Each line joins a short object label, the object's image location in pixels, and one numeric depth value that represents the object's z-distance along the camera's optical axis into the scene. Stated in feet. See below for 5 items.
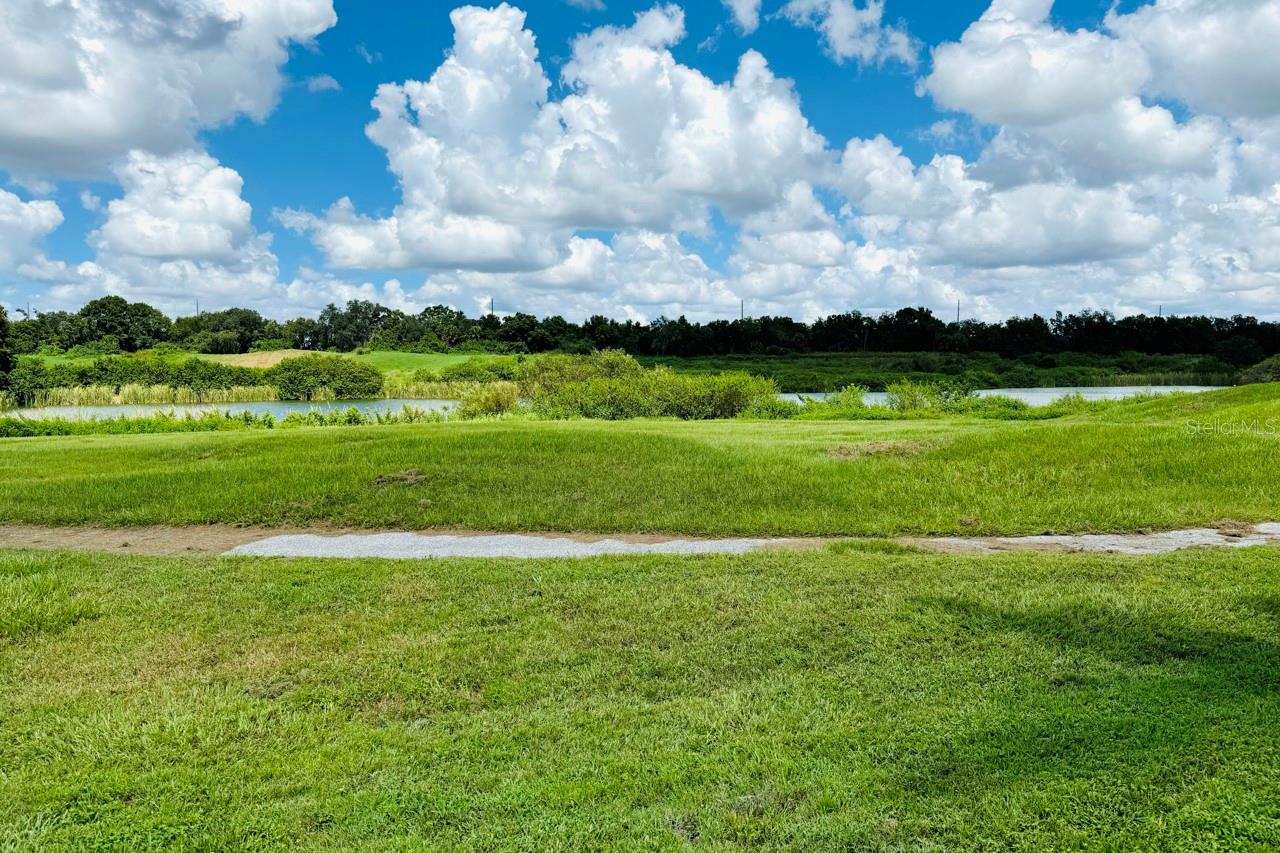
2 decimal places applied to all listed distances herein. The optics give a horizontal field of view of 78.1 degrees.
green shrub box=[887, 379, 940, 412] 115.83
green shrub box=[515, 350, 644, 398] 145.28
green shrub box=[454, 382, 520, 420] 129.39
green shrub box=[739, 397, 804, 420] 106.83
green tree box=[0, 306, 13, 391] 165.17
